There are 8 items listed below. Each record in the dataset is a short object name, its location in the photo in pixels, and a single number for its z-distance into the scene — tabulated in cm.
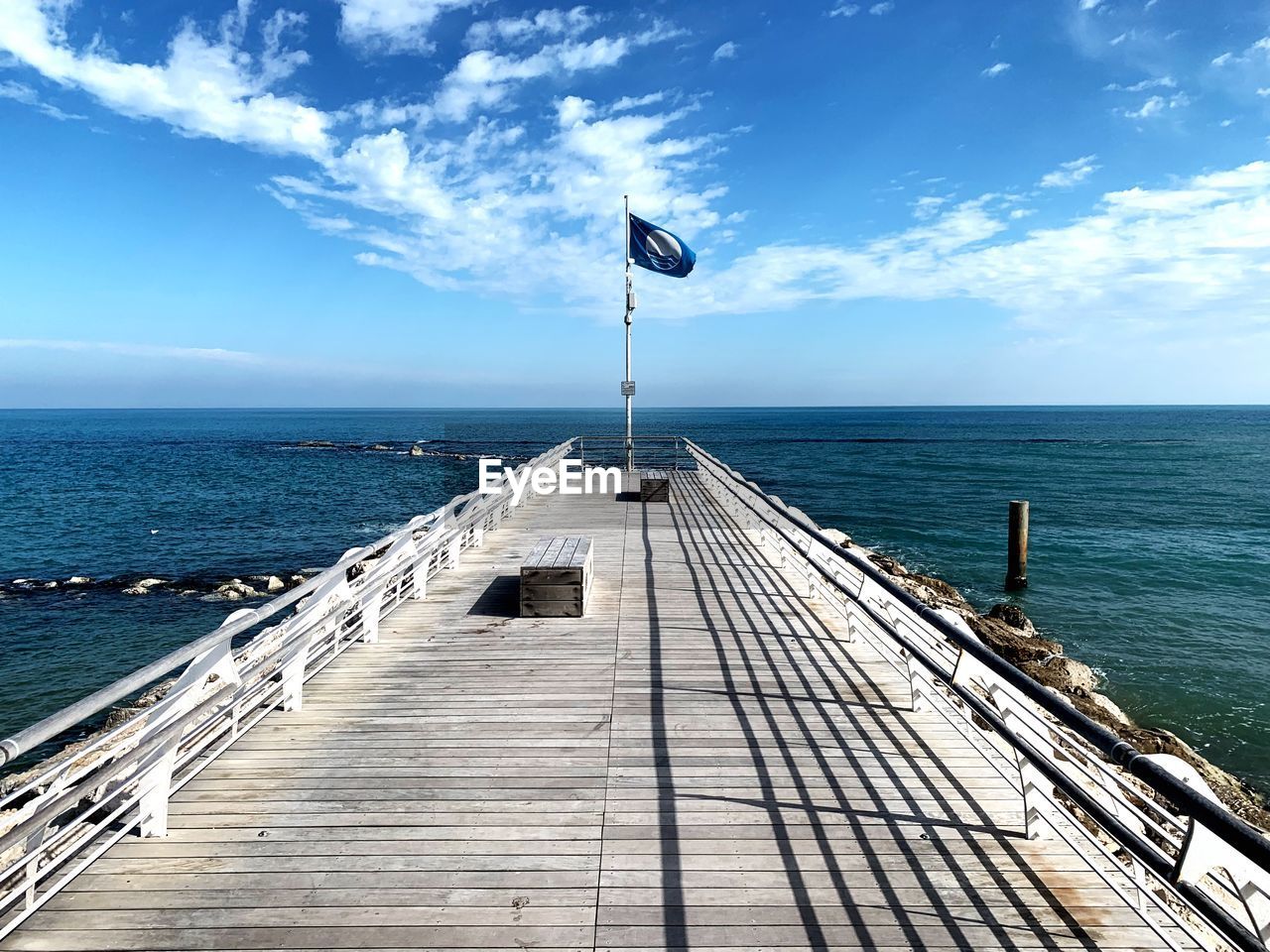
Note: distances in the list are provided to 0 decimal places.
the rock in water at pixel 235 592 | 1848
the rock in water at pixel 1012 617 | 1540
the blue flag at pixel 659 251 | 1891
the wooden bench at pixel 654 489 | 1672
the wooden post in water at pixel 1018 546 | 1998
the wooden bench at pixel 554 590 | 797
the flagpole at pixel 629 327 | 1855
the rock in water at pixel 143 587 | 1907
